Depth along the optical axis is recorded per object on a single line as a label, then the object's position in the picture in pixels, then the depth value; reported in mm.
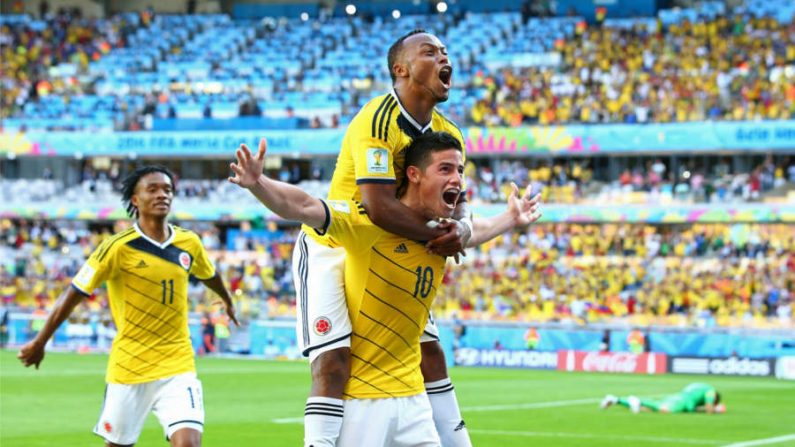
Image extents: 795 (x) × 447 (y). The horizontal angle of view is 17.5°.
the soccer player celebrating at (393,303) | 12420
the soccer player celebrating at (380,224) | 12594
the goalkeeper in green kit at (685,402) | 38302
